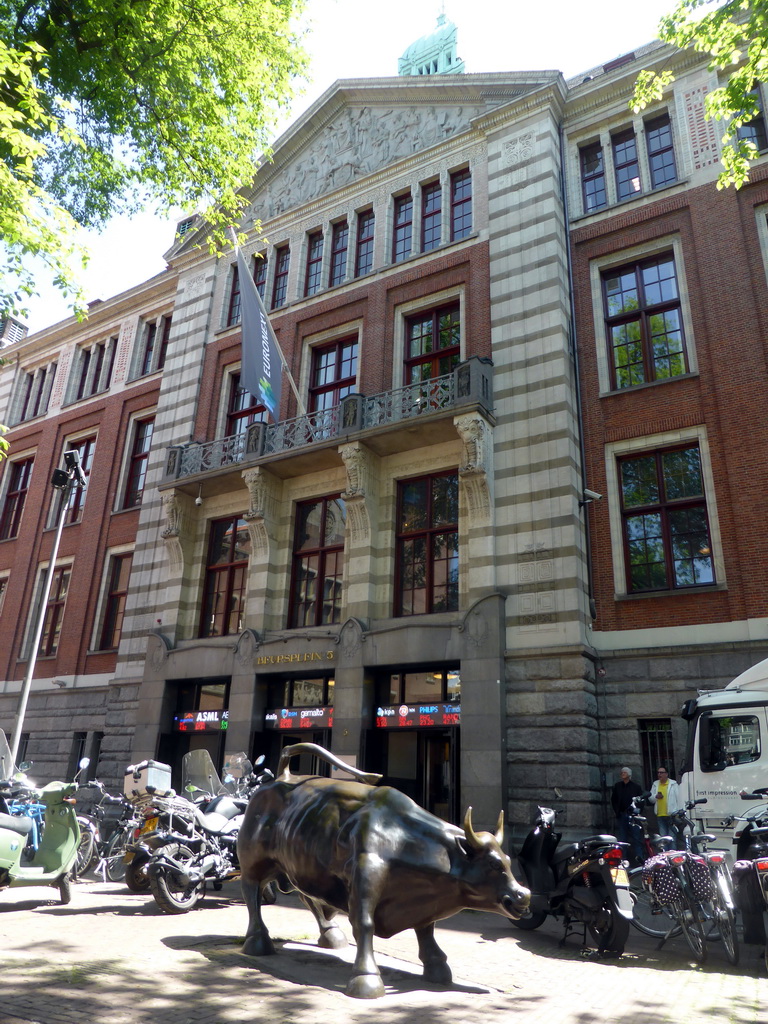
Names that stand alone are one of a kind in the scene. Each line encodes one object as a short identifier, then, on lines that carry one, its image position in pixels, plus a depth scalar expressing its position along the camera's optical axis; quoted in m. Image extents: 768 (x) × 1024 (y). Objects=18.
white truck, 10.36
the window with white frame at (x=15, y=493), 30.66
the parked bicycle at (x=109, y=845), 12.71
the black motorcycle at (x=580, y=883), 7.87
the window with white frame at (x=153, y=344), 28.08
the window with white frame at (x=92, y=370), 29.92
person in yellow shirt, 12.77
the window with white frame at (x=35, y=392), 32.06
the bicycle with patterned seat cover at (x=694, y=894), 7.60
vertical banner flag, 18.17
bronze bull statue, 5.28
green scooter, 8.73
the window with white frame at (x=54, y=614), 26.28
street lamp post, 15.56
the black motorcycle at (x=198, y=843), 9.35
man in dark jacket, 13.44
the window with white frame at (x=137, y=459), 26.64
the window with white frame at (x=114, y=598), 24.92
